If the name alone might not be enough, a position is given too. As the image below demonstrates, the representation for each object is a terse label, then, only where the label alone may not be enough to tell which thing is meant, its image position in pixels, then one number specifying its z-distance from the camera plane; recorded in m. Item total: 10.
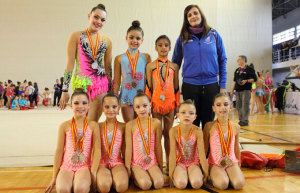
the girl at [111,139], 2.43
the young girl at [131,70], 2.81
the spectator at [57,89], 13.11
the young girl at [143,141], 2.47
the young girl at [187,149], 2.38
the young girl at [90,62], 2.63
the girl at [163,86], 2.80
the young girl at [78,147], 2.23
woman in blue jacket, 2.78
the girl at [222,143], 2.43
